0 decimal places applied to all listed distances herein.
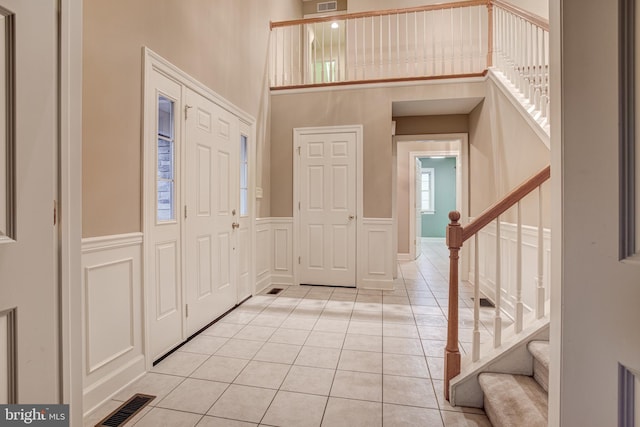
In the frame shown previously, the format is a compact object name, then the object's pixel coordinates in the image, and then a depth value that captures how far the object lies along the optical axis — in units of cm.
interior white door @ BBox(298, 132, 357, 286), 432
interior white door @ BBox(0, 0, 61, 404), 71
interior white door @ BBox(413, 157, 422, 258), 670
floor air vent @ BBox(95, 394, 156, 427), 168
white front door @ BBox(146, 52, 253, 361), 226
